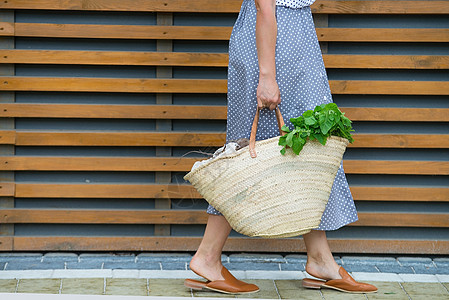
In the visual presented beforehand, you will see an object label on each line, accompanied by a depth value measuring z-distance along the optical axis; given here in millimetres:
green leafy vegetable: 5187
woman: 5473
